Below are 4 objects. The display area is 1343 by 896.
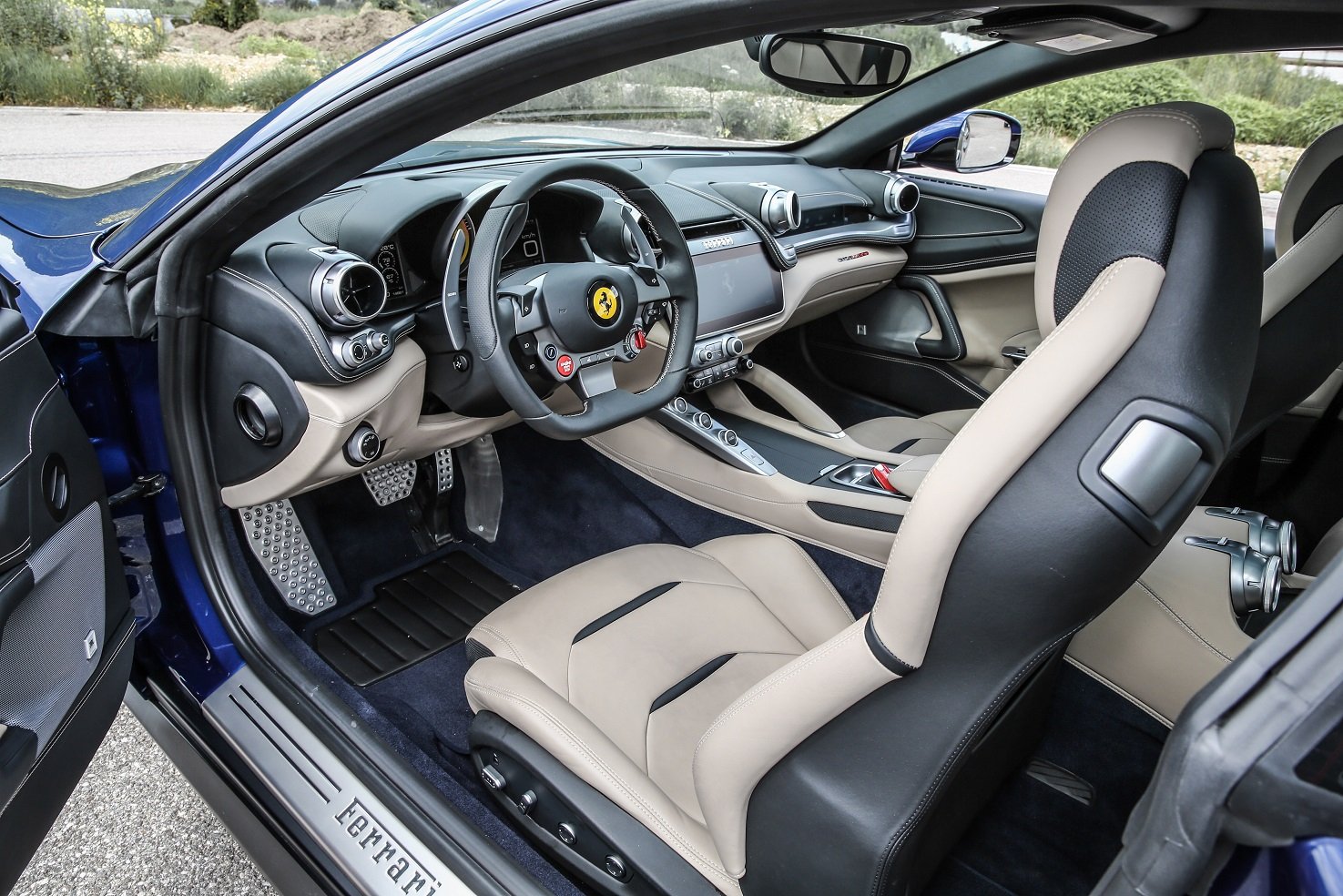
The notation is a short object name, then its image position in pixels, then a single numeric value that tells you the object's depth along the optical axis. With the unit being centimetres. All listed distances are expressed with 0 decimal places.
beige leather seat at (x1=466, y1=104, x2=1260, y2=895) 79
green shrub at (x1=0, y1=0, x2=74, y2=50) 1068
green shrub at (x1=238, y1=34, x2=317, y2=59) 1087
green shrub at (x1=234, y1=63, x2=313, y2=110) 862
